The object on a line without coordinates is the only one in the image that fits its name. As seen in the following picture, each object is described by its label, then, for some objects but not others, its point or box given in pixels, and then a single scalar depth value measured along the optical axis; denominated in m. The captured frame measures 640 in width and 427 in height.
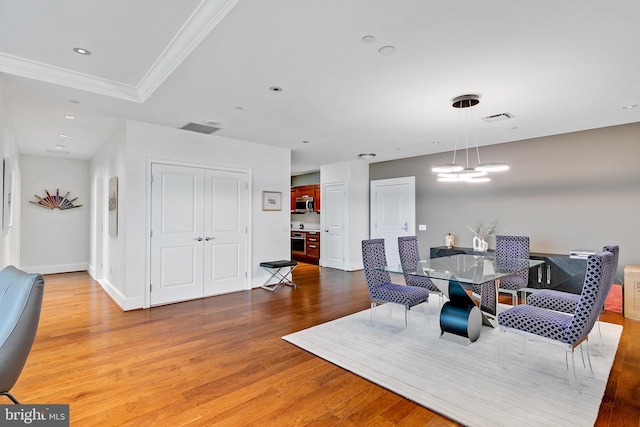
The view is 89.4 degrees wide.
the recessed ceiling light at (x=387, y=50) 2.45
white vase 5.46
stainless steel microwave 8.91
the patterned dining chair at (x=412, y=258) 4.11
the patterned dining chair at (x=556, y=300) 3.11
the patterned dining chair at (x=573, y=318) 2.32
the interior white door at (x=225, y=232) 5.09
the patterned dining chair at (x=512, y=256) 4.00
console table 4.52
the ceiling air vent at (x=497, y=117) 4.04
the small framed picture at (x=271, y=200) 5.78
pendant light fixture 3.38
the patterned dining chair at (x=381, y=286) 3.47
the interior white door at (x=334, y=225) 7.57
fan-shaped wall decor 7.03
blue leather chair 1.40
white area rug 2.12
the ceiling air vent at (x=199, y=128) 4.55
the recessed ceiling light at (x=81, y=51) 2.66
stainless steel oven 8.78
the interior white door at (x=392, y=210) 6.92
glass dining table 2.98
